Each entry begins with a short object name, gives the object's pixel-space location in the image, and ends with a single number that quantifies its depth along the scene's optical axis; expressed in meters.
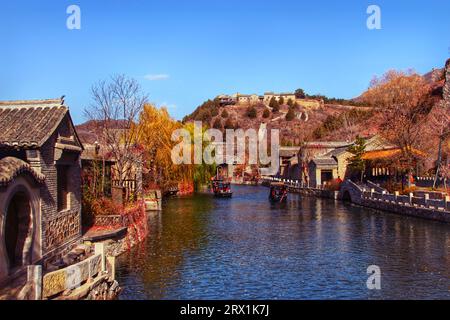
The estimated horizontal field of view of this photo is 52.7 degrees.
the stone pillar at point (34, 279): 10.09
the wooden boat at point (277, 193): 47.55
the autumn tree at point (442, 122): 38.96
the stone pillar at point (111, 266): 14.37
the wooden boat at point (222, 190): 50.69
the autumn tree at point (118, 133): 30.33
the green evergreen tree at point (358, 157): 49.87
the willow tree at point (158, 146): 45.62
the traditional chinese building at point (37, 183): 12.79
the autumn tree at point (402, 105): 41.00
